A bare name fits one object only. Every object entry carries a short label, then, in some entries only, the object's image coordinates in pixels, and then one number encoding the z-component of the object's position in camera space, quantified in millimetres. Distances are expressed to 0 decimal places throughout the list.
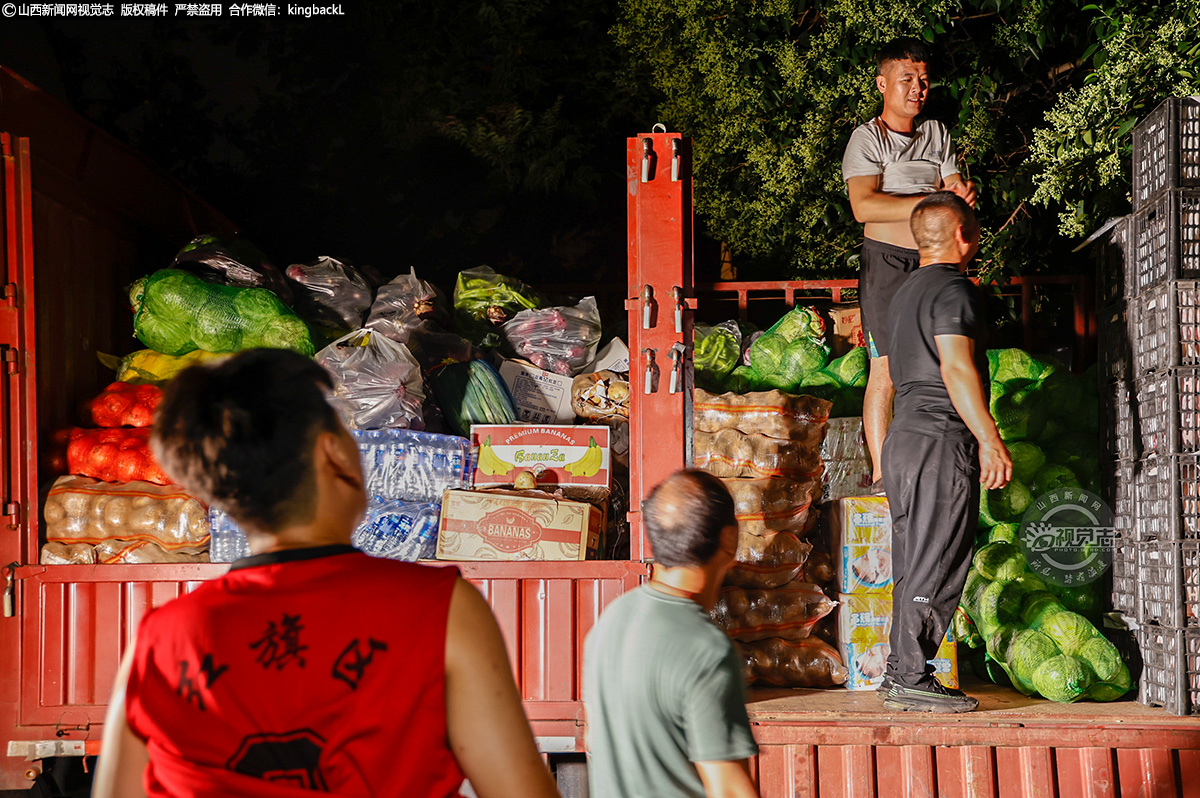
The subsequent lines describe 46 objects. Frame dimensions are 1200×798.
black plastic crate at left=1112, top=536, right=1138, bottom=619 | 3934
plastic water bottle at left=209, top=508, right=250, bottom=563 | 4164
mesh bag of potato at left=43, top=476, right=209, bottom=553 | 4191
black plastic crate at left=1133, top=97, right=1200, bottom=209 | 3732
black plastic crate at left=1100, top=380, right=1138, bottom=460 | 4066
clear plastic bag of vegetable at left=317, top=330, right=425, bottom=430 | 4445
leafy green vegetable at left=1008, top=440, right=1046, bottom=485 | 4478
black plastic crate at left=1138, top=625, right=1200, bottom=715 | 3459
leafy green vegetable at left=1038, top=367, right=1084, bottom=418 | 4612
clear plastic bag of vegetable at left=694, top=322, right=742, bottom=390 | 5309
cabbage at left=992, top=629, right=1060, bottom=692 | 3725
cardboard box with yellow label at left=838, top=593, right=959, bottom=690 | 3973
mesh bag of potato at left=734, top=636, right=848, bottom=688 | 3982
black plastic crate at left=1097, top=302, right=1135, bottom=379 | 4145
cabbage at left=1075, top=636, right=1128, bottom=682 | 3670
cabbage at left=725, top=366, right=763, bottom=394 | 5266
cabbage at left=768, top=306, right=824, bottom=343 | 5164
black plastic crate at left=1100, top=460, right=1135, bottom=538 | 4016
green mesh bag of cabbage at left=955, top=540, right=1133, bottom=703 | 3668
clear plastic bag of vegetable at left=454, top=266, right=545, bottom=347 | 5504
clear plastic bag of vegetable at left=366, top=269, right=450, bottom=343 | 5078
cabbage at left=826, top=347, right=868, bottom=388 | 5035
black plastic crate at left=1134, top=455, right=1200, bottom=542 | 3609
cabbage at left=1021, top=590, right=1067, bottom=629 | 3901
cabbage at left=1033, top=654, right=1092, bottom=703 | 3623
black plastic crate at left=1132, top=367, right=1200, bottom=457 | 3645
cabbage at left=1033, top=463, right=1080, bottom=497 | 4426
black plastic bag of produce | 5094
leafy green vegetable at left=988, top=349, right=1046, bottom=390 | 4758
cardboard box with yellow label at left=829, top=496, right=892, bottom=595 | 4082
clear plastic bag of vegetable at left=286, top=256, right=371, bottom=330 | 5316
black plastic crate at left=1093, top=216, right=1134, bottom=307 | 4156
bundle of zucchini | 4742
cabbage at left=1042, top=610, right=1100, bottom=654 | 3775
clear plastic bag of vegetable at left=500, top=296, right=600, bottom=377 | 5125
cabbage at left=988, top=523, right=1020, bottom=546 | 4402
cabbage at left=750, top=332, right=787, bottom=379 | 5184
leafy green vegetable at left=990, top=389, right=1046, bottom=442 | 4593
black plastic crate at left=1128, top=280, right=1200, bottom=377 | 3674
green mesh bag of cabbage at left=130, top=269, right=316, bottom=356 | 4805
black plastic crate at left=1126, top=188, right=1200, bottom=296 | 3703
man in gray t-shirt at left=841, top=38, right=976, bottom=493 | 4449
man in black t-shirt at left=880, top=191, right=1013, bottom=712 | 3473
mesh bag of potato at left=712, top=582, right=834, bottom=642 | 4020
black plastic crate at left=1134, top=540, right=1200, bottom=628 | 3568
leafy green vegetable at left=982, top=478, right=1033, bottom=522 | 4430
